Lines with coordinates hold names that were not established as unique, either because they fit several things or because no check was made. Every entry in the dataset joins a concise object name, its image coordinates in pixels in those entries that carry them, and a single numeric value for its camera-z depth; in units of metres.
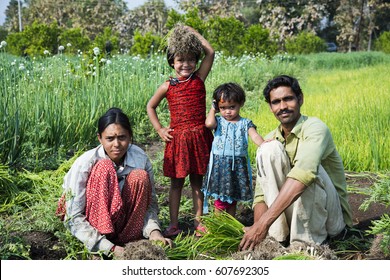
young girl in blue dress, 2.96
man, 2.36
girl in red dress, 3.04
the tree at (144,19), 25.28
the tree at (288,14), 25.86
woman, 2.56
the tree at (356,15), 24.72
